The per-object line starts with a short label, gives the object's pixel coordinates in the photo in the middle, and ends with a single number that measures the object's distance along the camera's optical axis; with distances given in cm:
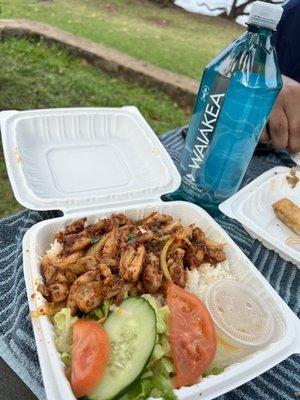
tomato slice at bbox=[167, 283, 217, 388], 24
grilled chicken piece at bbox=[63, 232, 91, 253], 30
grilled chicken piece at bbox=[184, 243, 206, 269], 32
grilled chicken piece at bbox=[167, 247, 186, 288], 29
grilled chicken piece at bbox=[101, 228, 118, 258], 30
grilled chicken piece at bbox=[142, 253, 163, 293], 28
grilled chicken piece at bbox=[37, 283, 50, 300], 27
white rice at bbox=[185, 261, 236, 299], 30
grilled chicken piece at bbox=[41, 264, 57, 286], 28
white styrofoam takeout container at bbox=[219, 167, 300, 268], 35
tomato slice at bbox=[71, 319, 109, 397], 22
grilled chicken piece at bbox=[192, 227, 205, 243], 33
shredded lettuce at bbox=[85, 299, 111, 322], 26
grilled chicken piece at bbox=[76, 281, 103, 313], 26
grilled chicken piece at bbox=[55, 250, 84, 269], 29
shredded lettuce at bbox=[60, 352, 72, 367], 23
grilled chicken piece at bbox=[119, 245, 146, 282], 28
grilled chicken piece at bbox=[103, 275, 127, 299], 27
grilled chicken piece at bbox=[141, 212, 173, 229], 33
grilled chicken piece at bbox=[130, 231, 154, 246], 31
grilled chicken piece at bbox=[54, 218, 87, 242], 31
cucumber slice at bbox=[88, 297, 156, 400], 22
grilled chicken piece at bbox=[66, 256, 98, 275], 28
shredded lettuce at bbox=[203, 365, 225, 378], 25
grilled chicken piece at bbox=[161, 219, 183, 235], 33
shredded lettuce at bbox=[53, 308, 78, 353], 24
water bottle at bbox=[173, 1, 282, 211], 33
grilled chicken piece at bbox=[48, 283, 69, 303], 26
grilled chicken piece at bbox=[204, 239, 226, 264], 32
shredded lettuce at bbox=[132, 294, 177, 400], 23
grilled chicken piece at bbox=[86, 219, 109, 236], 32
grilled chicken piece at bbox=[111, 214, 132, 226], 33
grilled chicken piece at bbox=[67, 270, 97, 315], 26
